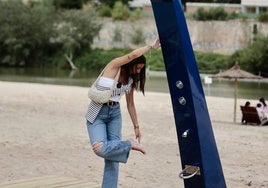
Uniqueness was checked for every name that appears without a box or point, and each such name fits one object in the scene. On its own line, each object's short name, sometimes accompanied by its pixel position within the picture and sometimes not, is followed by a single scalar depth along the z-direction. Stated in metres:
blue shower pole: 5.06
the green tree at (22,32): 63.75
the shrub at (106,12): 72.12
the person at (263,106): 17.78
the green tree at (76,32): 63.50
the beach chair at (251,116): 17.66
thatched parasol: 18.68
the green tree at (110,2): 79.56
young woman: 5.39
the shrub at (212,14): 65.69
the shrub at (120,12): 70.25
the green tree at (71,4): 75.57
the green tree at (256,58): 56.69
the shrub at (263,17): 63.75
